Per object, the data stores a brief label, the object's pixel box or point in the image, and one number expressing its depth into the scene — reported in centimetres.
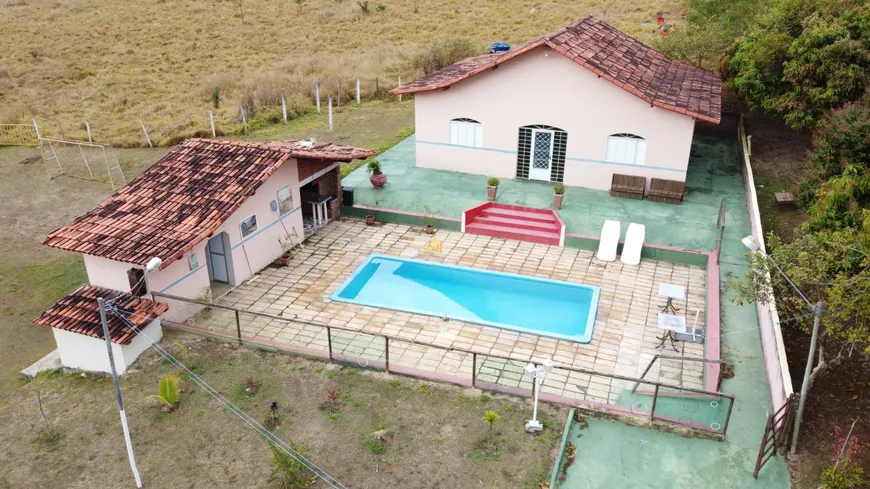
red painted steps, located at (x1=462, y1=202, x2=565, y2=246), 2138
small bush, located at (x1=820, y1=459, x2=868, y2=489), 1049
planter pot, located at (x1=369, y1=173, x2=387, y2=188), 2434
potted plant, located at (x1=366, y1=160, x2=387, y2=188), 2433
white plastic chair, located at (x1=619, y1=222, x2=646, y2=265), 1966
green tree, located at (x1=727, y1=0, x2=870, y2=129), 2203
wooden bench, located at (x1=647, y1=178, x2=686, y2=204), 2289
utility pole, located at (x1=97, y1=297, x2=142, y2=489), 1052
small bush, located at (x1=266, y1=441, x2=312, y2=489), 1130
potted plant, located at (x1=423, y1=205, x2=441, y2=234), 2191
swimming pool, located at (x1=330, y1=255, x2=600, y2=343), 1725
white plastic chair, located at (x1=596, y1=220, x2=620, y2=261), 1988
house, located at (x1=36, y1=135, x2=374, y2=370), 1529
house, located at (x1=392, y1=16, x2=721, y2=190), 2262
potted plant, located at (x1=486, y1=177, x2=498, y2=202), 2266
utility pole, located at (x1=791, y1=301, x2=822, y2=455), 1076
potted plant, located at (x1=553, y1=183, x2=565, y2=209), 2205
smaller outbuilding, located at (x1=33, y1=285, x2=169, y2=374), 1451
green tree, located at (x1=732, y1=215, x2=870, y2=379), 1099
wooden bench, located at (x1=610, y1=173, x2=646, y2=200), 2327
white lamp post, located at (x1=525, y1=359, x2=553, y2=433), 1217
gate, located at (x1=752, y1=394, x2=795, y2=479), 1126
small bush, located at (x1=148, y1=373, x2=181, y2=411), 1330
